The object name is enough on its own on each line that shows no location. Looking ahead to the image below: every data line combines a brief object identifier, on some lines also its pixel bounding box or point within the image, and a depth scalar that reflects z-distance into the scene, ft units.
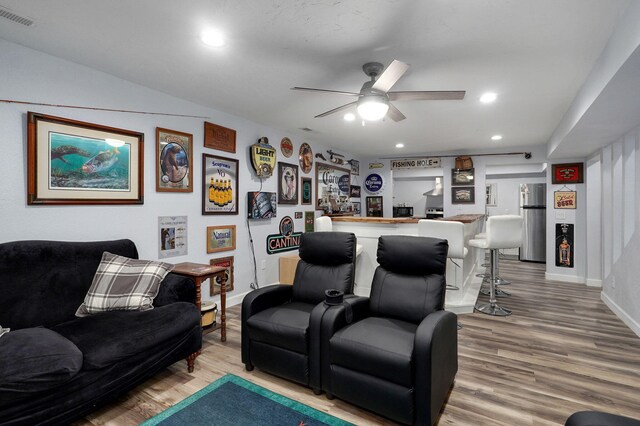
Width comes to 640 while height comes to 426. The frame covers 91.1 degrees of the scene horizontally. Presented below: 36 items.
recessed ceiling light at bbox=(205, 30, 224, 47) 7.13
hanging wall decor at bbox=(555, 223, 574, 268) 17.69
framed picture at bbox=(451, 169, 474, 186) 21.59
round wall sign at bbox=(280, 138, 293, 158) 16.40
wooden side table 9.04
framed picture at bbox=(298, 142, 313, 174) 17.85
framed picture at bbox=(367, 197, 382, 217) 24.53
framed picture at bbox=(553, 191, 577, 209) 17.52
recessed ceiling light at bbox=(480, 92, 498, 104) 10.95
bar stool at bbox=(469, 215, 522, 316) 12.24
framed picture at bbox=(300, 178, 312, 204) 18.02
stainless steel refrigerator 22.74
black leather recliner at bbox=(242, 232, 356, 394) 7.30
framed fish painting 8.07
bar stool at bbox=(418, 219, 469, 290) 11.41
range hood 29.91
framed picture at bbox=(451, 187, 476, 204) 21.63
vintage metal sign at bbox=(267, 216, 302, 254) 15.76
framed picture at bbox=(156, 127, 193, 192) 10.86
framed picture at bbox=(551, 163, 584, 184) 17.29
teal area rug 6.39
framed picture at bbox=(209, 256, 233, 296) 12.73
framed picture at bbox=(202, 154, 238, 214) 12.44
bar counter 12.88
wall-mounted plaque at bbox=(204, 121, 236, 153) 12.48
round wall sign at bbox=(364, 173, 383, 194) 24.64
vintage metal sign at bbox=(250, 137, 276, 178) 14.32
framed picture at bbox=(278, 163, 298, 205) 16.20
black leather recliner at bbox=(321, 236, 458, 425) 5.89
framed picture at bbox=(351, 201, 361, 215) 23.61
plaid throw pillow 7.89
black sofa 5.38
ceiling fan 8.11
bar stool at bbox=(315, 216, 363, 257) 13.98
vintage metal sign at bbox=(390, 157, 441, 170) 22.45
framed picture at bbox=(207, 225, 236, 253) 12.64
